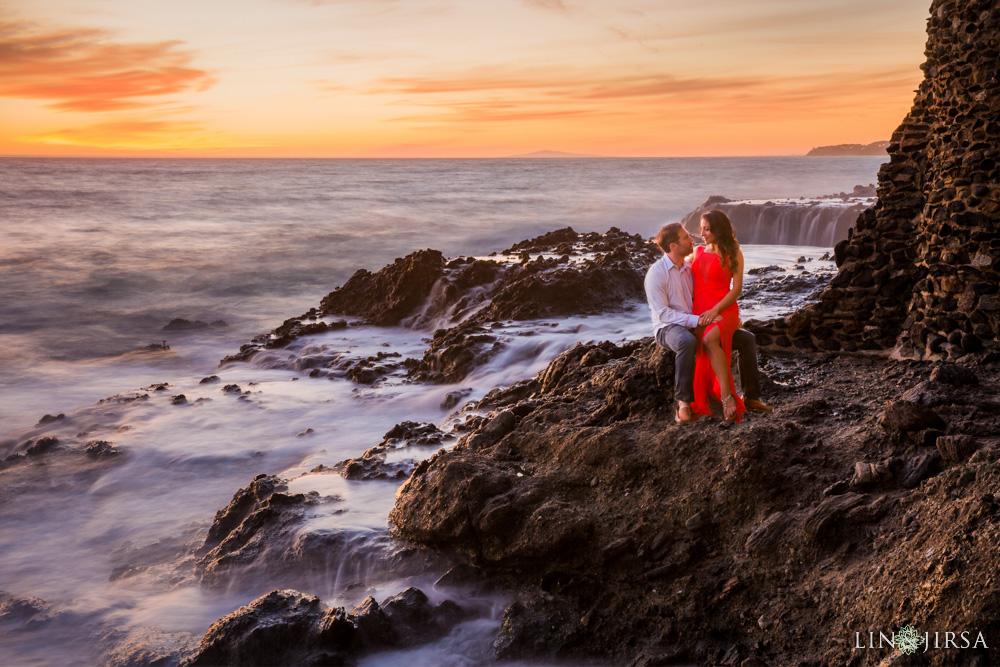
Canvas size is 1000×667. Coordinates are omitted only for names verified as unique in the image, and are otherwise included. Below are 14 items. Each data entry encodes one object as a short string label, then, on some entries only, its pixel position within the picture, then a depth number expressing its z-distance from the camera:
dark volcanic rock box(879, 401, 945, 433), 5.70
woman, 6.27
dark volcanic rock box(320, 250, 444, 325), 18.66
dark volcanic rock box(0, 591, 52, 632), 7.61
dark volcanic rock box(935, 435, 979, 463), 5.25
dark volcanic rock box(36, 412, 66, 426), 14.40
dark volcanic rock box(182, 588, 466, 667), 5.82
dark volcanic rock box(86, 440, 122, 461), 12.18
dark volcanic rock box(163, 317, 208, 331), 23.78
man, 6.38
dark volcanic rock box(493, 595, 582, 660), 5.66
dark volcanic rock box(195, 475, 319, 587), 7.74
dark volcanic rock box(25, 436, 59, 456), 12.61
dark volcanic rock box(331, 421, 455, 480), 8.95
